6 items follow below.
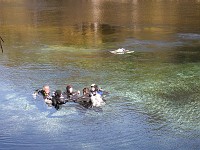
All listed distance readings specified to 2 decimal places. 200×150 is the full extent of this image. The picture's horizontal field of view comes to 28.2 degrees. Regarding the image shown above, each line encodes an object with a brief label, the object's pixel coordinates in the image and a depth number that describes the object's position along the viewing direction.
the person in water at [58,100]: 19.77
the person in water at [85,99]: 19.86
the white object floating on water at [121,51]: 32.33
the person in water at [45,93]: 20.26
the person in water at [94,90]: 19.86
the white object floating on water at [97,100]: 19.69
